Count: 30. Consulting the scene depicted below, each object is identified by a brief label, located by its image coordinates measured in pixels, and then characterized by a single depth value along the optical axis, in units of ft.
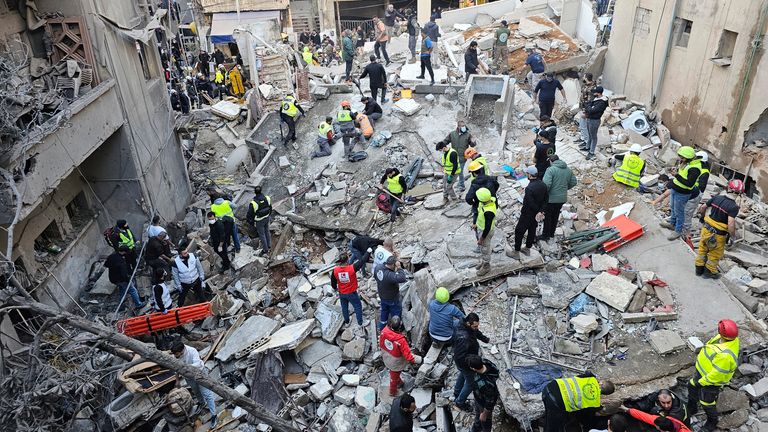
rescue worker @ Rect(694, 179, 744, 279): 23.99
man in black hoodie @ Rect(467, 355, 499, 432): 19.57
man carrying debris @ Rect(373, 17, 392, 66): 61.93
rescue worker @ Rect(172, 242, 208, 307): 30.83
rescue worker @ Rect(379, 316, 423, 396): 22.63
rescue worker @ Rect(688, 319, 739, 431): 18.69
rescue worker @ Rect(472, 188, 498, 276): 25.85
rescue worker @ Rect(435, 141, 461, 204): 34.09
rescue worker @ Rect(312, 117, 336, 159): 45.62
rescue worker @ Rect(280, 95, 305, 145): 47.14
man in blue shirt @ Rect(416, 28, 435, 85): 52.65
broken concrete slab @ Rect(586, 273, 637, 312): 24.50
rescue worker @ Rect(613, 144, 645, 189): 33.12
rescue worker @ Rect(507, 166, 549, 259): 25.90
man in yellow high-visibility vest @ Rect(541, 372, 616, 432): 18.35
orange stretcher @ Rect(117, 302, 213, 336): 29.32
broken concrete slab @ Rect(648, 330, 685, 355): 22.31
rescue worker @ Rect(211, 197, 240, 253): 34.76
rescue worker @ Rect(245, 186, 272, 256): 35.19
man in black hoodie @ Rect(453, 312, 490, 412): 20.57
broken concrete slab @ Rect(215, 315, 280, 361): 29.01
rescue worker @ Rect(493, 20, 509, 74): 56.75
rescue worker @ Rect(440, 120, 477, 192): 36.06
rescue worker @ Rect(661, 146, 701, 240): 26.98
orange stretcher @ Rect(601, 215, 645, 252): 28.30
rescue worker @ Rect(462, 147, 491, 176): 30.79
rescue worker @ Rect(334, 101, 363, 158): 43.37
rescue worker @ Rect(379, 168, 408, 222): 35.47
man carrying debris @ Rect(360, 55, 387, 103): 47.78
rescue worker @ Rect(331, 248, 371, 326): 27.35
